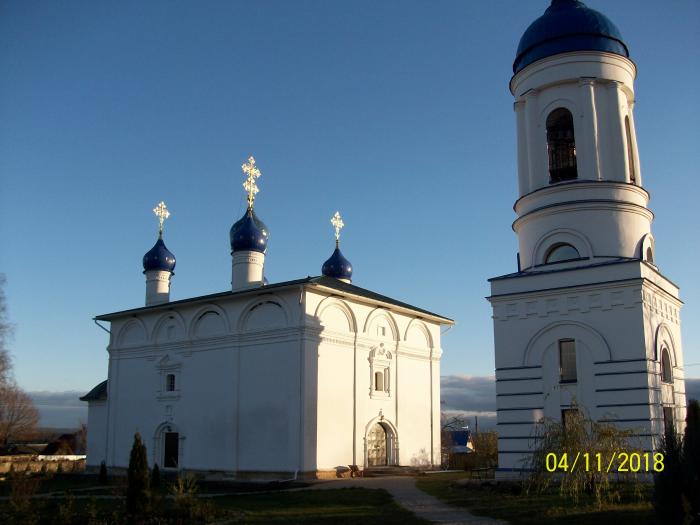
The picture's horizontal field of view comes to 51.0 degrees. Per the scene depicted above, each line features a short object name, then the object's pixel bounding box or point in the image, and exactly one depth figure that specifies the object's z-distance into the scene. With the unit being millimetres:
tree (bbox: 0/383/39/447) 43912
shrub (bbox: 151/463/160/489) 18906
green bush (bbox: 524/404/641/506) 11945
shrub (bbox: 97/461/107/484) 22172
